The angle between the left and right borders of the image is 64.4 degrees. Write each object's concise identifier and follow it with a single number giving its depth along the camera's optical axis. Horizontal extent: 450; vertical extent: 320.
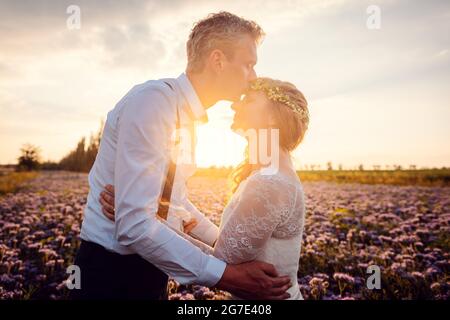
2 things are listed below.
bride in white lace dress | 2.54
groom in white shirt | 2.22
